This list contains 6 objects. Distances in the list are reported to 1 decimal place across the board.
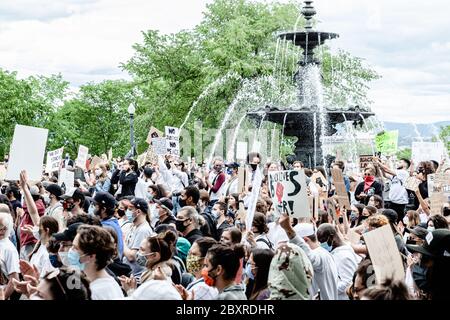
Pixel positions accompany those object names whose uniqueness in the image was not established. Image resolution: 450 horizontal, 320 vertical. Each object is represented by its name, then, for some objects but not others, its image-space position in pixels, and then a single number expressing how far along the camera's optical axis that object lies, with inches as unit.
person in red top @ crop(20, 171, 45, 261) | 414.0
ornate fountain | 930.7
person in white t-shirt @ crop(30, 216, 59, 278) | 340.2
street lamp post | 1404.0
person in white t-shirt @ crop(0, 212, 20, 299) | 320.5
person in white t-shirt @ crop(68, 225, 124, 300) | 241.1
